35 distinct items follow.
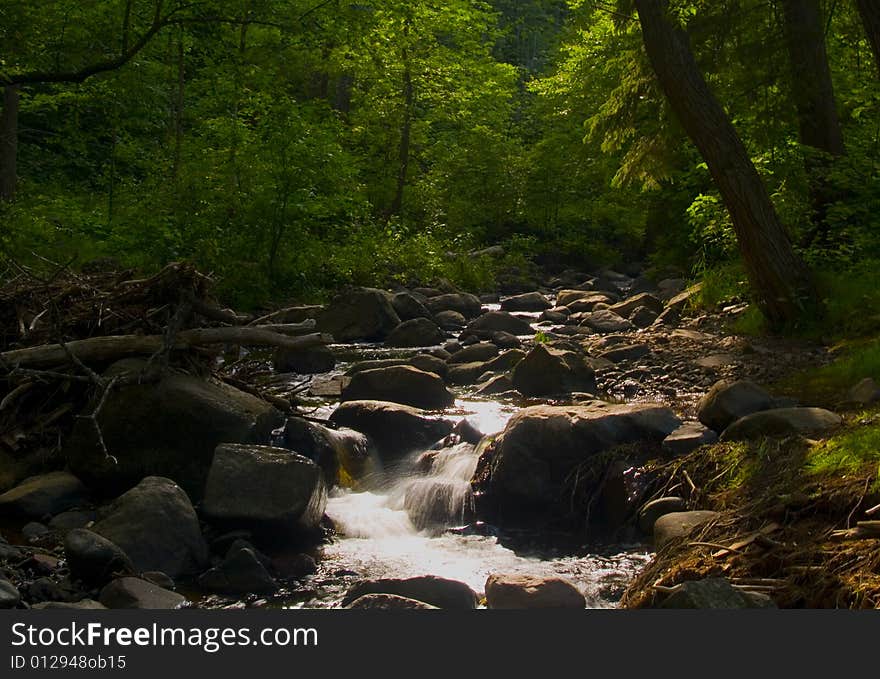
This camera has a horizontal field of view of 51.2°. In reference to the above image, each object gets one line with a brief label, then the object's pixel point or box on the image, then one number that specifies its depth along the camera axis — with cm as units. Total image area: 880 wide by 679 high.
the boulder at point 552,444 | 765
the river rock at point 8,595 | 485
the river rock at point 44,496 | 691
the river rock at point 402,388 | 1031
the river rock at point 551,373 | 1077
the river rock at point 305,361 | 1255
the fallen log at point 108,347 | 789
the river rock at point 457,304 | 1821
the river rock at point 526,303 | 1959
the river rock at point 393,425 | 905
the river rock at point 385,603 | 493
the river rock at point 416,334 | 1483
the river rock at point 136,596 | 520
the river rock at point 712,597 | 416
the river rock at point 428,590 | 536
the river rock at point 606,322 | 1488
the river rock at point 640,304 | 1591
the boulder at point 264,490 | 671
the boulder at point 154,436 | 754
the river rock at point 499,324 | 1551
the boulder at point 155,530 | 609
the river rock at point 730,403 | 769
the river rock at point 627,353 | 1198
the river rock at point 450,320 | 1686
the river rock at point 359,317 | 1543
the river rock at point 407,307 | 1709
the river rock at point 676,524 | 591
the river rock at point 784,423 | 668
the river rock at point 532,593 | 528
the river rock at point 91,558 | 559
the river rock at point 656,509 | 678
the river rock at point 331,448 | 845
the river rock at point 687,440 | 740
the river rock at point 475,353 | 1303
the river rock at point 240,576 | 594
